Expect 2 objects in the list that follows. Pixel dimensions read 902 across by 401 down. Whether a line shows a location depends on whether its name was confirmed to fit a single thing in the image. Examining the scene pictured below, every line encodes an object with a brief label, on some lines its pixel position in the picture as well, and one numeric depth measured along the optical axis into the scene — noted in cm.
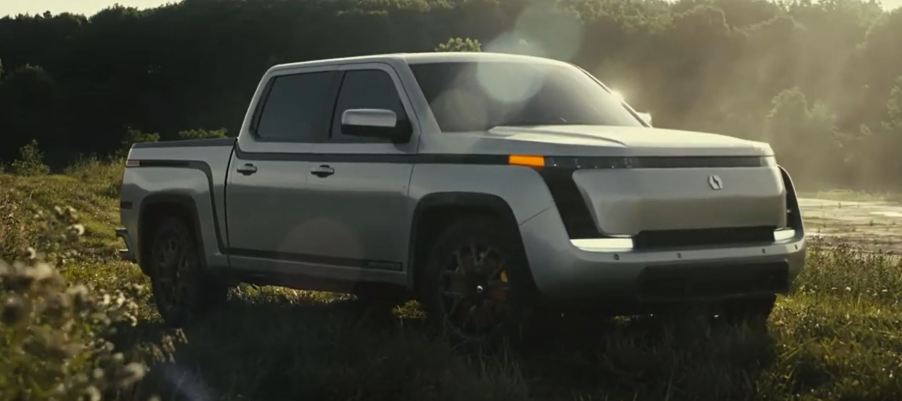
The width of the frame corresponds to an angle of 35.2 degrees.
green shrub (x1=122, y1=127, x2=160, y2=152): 4803
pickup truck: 705
